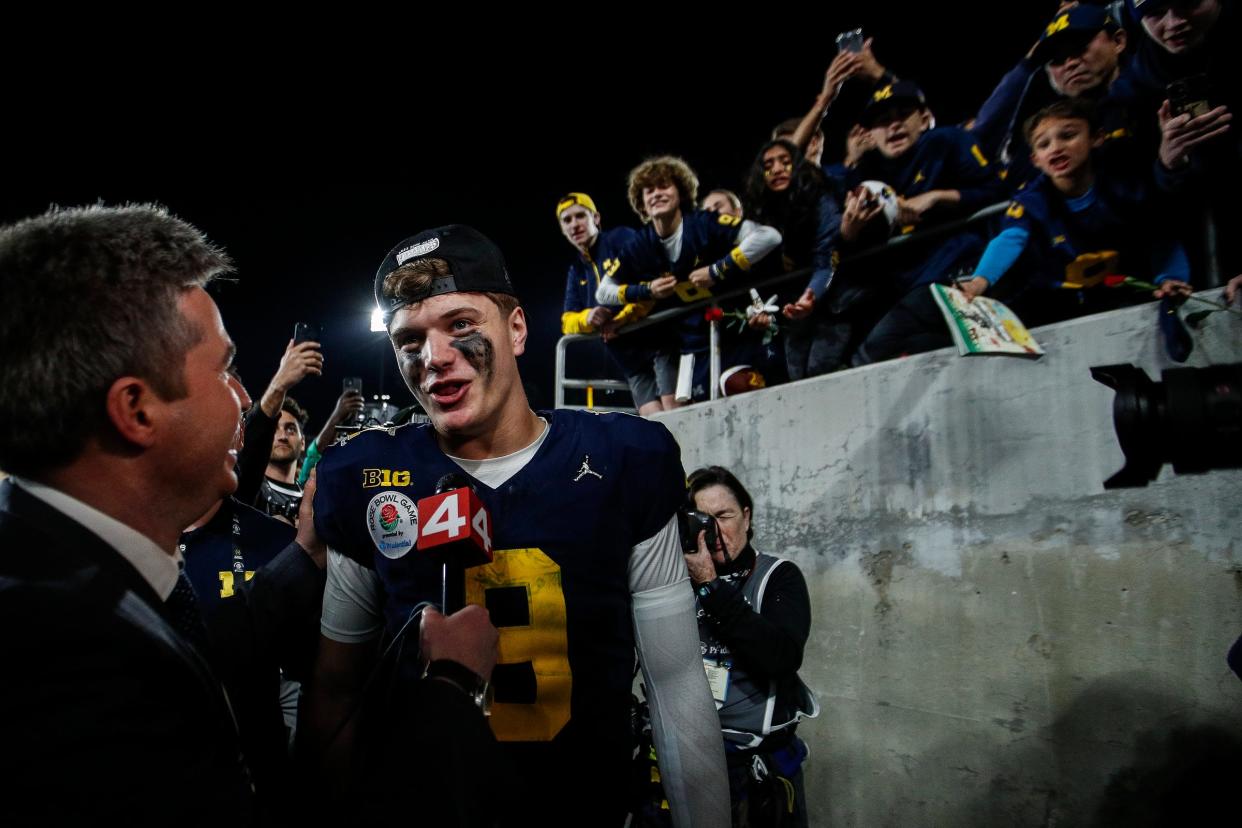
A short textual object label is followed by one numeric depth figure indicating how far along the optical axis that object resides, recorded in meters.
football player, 1.75
